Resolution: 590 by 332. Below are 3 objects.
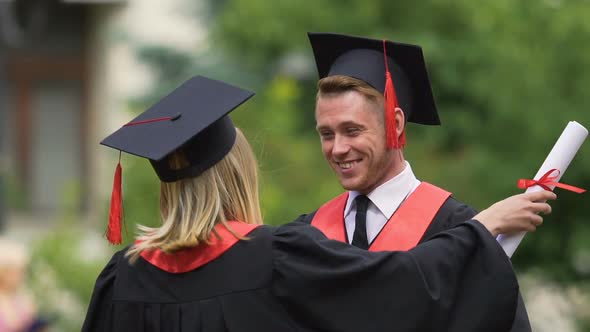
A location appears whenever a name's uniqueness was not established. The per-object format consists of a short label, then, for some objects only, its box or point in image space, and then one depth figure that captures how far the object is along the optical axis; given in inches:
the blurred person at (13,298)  604.1
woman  295.7
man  325.1
